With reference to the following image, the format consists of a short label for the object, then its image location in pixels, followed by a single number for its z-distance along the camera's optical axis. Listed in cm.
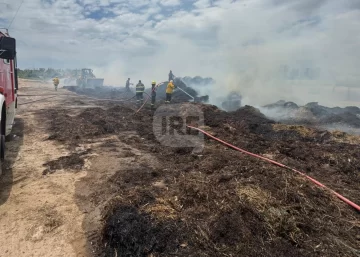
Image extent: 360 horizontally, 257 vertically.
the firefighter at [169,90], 1619
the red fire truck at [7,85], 538
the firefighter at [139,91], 1833
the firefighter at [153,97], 1615
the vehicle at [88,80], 4150
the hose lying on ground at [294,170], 425
